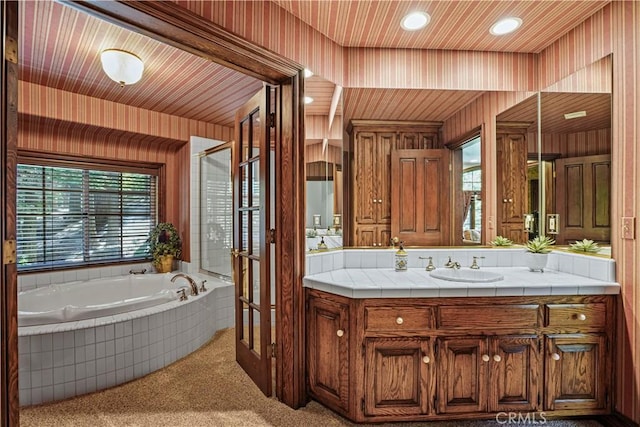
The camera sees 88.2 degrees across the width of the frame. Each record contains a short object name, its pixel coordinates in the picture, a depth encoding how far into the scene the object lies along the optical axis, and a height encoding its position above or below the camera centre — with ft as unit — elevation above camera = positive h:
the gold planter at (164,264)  12.26 -2.03
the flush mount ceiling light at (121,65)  7.22 +3.23
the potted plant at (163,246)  12.25 -1.37
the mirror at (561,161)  6.53 +1.03
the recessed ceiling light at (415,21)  6.56 +3.82
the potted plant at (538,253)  7.22 -1.00
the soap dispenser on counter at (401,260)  7.40 -1.17
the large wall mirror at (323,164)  7.02 +0.99
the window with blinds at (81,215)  10.18 -0.17
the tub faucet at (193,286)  9.54 -2.24
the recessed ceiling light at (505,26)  6.73 +3.80
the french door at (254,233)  6.95 -0.53
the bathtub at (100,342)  6.73 -3.05
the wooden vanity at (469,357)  5.82 -2.64
